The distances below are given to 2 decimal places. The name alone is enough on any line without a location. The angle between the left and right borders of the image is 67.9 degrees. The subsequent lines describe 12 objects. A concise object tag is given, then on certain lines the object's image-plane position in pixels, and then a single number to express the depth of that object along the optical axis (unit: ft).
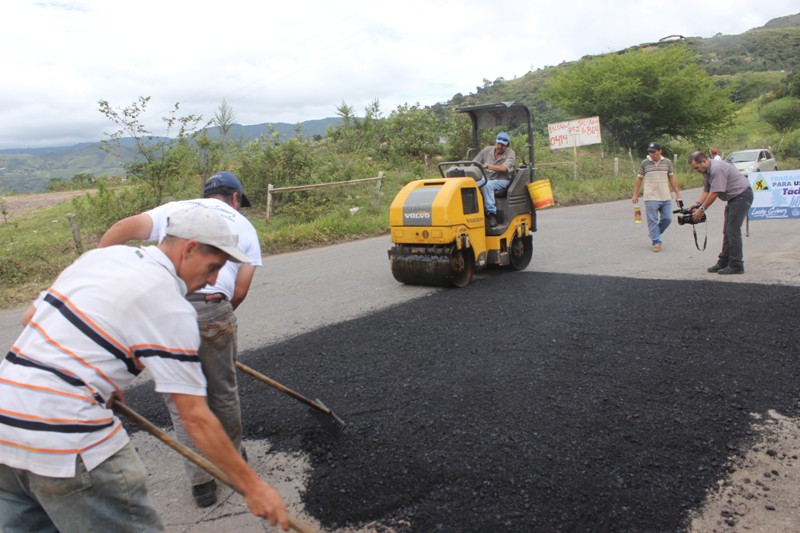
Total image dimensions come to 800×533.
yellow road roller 22.80
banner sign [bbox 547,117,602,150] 71.51
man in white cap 5.53
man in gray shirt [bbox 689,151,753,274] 24.30
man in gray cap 30.22
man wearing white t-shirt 9.47
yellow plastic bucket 26.17
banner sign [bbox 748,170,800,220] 27.50
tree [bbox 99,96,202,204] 38.83
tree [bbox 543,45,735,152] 92.63
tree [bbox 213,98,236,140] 50.84
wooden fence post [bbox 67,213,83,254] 33.14
